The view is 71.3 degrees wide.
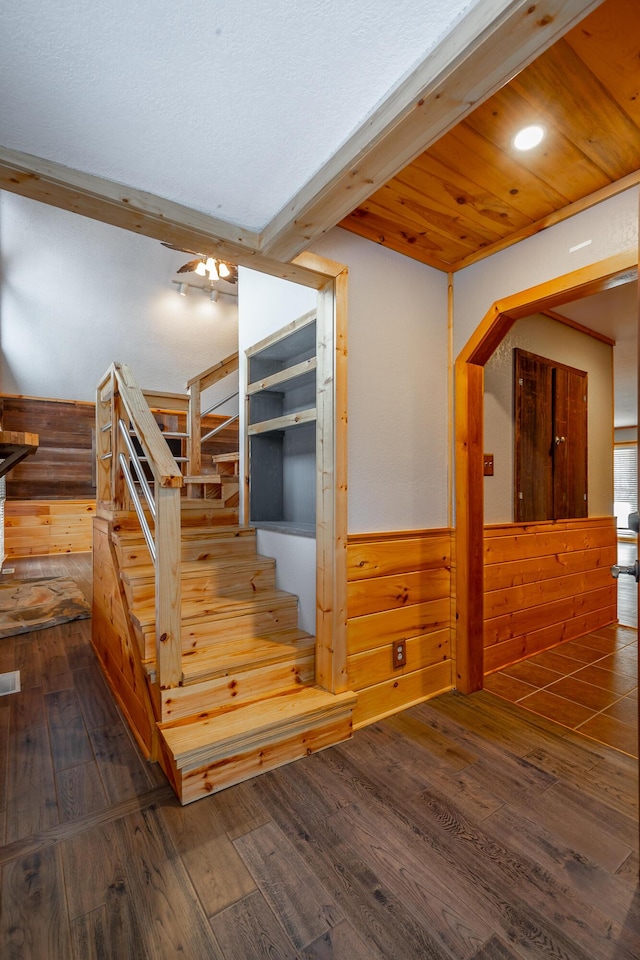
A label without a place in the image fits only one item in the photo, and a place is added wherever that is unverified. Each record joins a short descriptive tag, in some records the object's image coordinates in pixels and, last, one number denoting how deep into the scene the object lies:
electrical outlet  2.28
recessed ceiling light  1.57
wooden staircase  1.74
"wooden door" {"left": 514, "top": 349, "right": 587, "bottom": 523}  3.11
